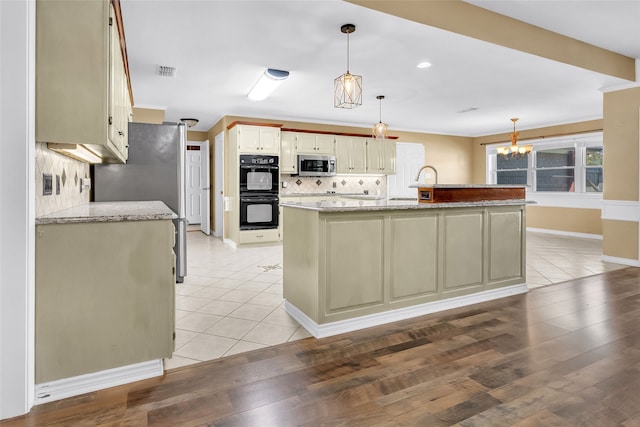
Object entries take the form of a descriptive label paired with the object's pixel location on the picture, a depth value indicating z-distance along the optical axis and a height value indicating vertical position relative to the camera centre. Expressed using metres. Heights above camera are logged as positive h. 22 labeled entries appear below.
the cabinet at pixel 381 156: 7.81 +1.05
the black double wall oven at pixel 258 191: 6.44 +0.25
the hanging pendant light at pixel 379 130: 4.96 +1.01
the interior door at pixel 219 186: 7.45 +0.41
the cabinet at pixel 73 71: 1.73 +0.64
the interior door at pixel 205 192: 8.55 +0.31
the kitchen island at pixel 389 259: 2.61 -0.42
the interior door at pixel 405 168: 8.52 +0.87
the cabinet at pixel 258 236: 6.46 -0.54
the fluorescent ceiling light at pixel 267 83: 4.44 +1.56
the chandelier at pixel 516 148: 6.98 +1.09
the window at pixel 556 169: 7.88 +0.80
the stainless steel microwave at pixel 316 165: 7.05 +0.78
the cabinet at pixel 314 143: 7.08 +1.21
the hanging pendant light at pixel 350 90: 3.42 +1.07
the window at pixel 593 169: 7.45 +0.75
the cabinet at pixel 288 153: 6.95 +0.98
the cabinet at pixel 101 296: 1.78 -0.46
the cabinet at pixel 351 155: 7.48 +1.04
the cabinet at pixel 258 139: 6.42 +1.17
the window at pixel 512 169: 8.74 +0.89
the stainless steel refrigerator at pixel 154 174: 3.94 +0.33
